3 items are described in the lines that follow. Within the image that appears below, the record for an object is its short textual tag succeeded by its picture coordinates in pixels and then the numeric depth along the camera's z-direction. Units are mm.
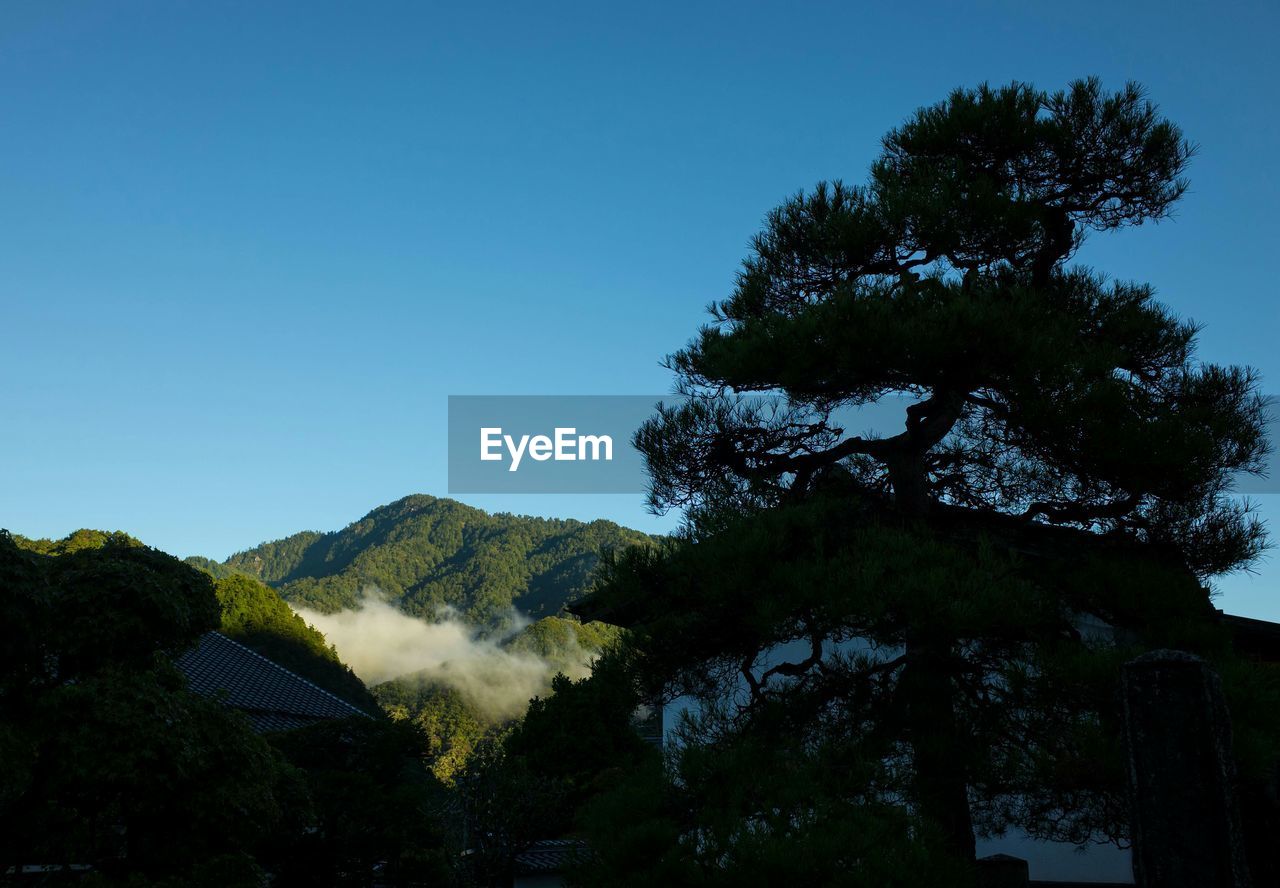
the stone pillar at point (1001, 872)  7668
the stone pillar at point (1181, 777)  4699
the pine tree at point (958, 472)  6797
